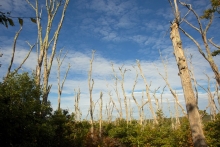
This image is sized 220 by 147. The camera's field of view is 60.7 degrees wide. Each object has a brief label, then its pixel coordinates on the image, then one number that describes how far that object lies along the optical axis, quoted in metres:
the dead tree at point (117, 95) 31.56
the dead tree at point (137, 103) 28.44
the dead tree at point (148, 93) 26.48
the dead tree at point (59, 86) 25.33
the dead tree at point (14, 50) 16.44
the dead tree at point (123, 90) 29.55
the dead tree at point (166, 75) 15.02
